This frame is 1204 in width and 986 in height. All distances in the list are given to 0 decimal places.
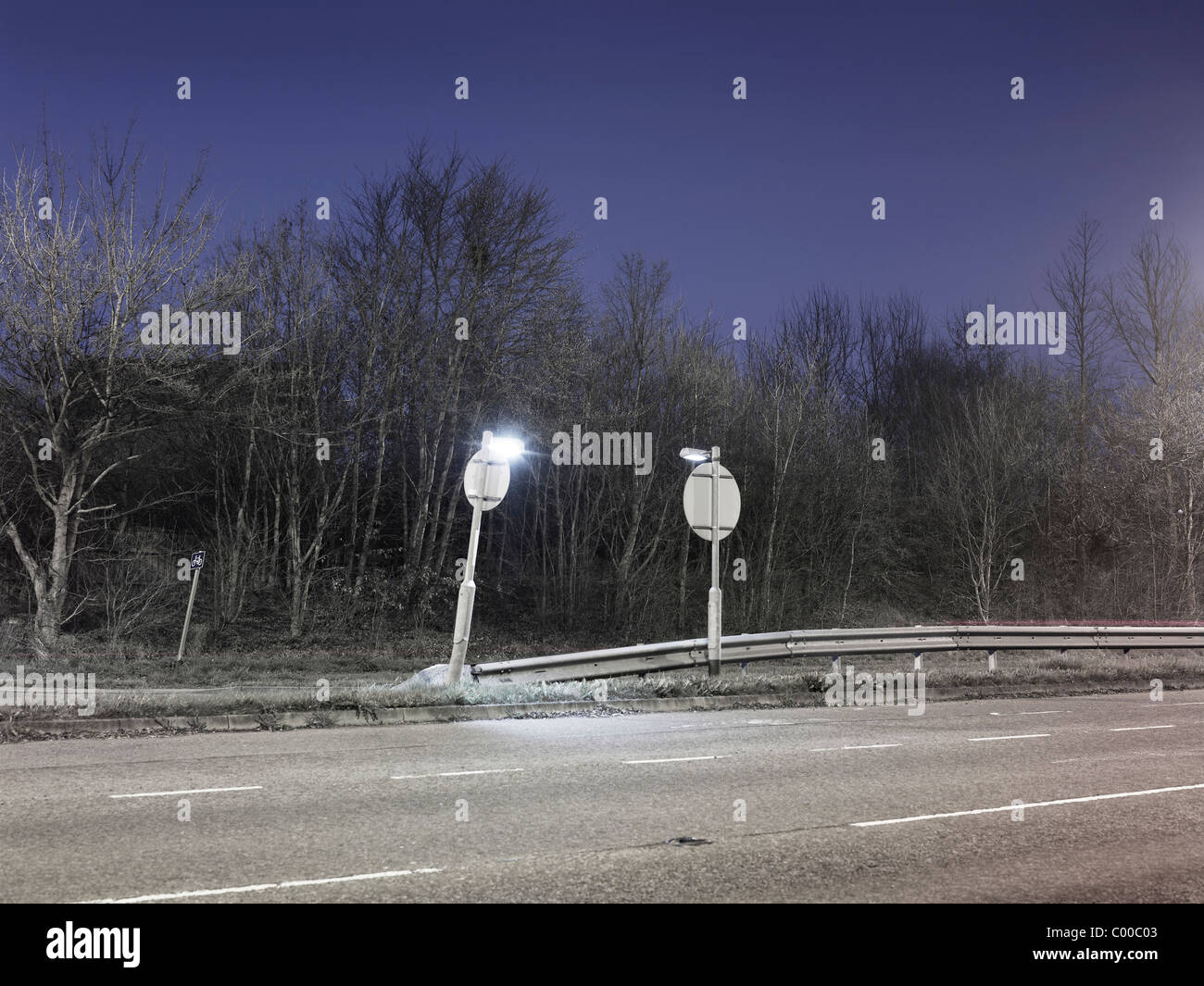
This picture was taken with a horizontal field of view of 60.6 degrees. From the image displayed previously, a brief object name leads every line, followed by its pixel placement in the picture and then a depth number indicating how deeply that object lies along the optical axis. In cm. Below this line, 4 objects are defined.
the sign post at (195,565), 2133
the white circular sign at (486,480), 1529
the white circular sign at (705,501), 1817
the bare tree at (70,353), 2100
